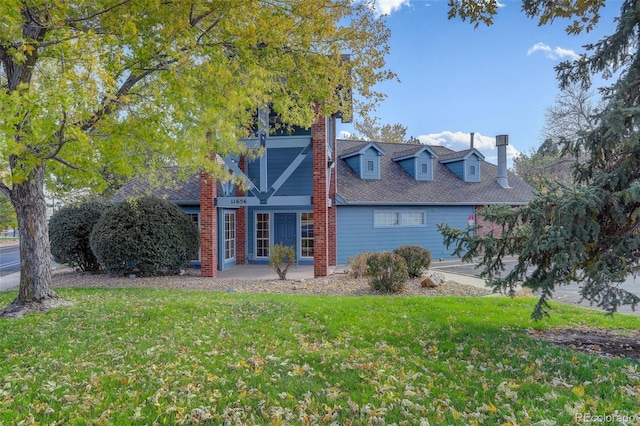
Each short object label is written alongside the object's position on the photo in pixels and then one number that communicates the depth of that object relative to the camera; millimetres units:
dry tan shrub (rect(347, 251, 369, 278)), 11750
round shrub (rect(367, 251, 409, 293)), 9781
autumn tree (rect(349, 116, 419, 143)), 34812
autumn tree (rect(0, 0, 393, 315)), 5809
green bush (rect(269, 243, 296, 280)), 11862
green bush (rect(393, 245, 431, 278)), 11648
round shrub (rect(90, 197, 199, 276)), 11602
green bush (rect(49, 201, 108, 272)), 13094
